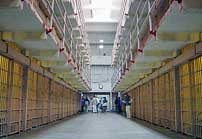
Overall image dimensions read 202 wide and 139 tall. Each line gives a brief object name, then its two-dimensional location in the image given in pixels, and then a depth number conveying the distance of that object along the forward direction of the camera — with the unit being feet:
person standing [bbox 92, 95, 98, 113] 89.92
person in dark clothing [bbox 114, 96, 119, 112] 76.23
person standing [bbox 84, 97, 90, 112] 81.51
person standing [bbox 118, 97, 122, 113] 75.71
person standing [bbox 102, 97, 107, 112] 80.36
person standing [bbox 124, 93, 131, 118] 49.64
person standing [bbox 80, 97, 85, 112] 80.25
